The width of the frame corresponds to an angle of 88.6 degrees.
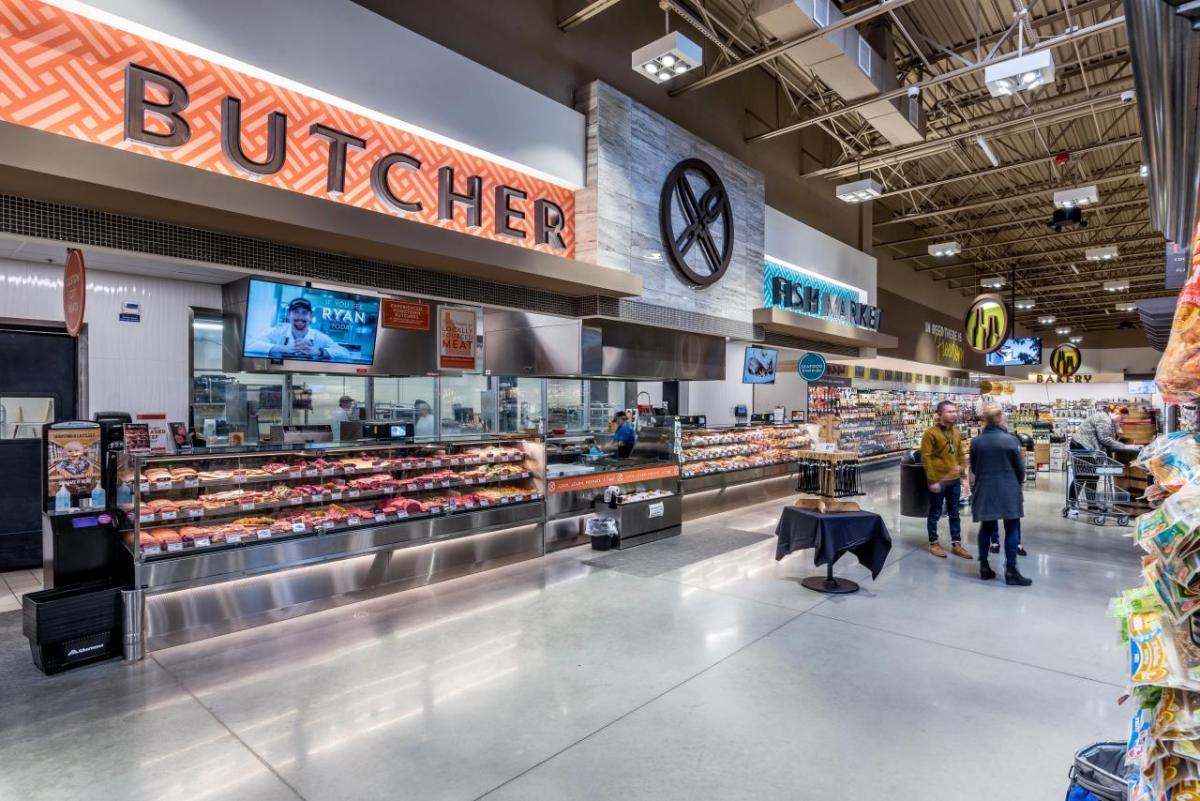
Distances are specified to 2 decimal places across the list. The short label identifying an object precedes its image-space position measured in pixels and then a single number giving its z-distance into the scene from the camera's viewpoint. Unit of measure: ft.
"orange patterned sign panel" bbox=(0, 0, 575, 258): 13.64
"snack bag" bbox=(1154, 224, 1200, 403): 4.79
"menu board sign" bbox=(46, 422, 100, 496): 13.87
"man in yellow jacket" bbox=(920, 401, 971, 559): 23.15
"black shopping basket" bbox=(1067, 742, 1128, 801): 5.82
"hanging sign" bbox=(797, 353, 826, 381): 32.53
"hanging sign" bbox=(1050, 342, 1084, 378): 62.13
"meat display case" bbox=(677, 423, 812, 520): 30.71
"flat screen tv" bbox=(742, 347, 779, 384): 34.68
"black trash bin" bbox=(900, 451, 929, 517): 28.37
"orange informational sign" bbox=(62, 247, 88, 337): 13.35
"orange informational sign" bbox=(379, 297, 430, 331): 20.10
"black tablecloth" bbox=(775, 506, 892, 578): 18.12
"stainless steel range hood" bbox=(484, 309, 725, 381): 25.62
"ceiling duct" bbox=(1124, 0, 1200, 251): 8.22
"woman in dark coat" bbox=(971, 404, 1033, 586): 19.45
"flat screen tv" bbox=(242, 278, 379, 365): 17.20
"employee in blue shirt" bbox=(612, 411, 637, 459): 30.35
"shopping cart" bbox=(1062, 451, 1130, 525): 29.91
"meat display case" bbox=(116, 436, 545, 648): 14.49
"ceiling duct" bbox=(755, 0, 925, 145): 22.00
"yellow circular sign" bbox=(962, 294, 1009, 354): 38.96
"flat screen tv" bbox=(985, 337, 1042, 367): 65.00
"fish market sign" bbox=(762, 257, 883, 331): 37.58
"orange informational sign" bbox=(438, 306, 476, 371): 21.93
